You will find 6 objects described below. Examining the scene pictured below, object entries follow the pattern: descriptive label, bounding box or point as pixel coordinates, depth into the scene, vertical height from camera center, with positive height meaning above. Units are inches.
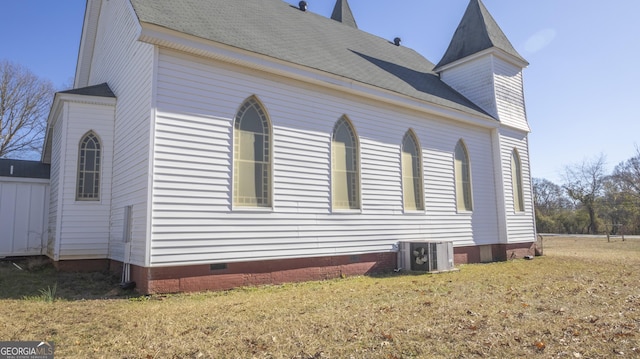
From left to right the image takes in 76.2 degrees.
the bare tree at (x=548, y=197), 2824.8 +192.1
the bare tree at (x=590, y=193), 2015.3 +156.3
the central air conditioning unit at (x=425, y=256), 502.3 -38.6
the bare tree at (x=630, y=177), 2106.3 +241.4
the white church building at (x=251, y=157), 362.9 +80.3
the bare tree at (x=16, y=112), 1279.5 +387.4
